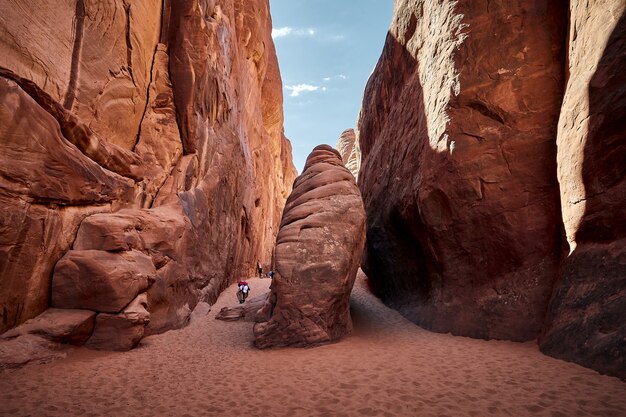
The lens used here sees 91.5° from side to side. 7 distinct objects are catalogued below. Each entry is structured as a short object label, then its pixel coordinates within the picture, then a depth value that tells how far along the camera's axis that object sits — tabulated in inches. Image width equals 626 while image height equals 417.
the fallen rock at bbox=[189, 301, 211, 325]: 489.4
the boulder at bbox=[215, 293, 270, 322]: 505.4
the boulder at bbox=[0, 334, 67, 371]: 250.5
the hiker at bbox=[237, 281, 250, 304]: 641.0
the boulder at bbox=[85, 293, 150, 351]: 322.7
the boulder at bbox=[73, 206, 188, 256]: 353.7
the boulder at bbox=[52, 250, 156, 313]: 319.6
